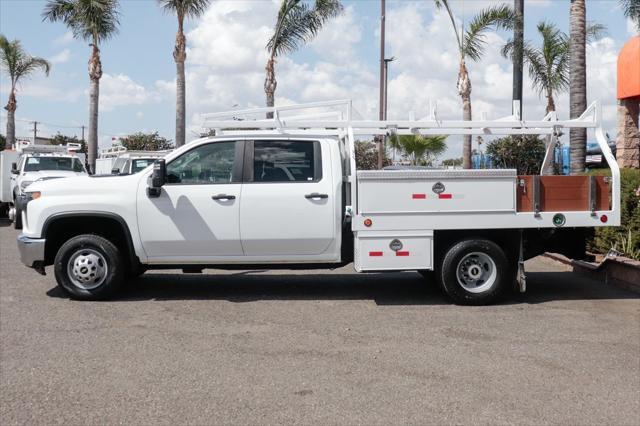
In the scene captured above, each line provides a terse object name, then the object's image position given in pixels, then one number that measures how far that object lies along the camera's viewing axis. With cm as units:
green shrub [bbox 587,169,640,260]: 977
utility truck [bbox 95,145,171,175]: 2016
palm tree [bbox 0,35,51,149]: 3347
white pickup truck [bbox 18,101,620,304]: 776
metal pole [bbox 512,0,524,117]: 1775
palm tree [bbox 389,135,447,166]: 2089
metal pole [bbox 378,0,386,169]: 2544
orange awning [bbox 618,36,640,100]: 1716
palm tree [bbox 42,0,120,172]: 2516
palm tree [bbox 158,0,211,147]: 2288
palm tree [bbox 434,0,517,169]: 1867
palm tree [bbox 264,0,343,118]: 2125
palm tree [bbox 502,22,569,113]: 2225
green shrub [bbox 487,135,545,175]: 2058
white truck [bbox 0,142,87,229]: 1845
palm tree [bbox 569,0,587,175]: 1320
